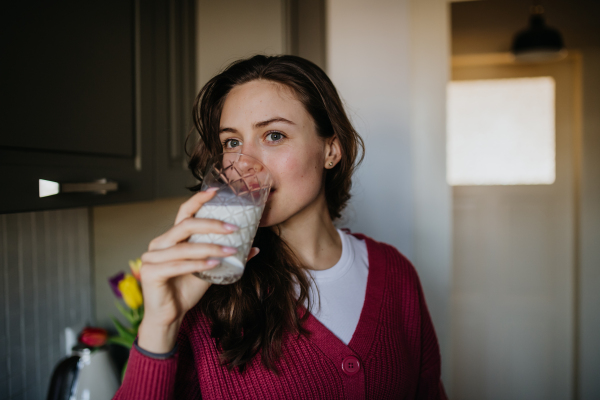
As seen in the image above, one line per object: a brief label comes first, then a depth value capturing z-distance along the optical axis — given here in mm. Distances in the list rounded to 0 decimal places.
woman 649
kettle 1212
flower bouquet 1344
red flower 1326
